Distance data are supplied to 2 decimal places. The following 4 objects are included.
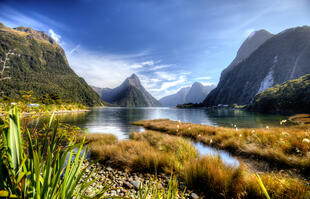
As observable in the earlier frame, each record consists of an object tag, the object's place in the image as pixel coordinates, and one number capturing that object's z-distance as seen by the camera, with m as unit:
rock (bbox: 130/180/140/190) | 4.46
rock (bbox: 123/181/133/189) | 4.42
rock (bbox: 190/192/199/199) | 3.89
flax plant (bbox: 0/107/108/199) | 1.62
